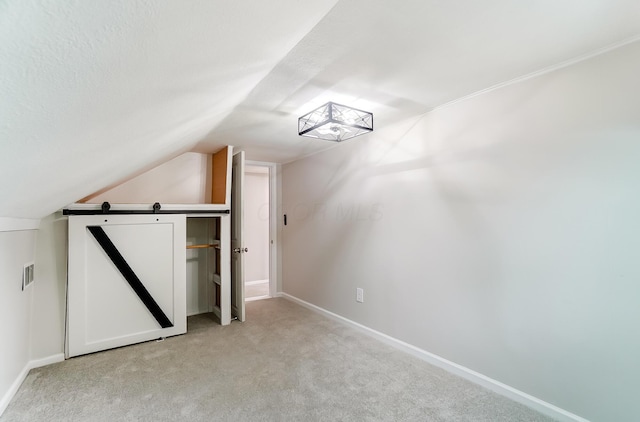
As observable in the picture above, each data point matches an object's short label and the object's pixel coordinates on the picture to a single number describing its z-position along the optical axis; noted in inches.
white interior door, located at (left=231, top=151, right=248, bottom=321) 132.4
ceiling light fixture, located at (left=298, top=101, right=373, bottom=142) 82.8
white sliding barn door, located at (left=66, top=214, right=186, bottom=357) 100.3
